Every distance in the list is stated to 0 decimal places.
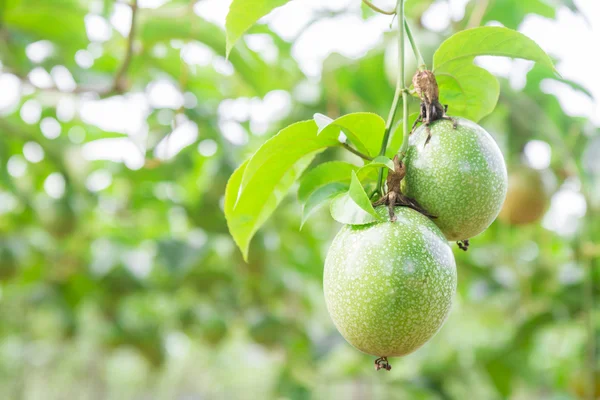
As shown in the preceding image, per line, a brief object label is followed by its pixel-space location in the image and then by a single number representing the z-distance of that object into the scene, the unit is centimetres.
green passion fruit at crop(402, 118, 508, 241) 64
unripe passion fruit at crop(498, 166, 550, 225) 119
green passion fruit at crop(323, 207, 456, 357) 62
